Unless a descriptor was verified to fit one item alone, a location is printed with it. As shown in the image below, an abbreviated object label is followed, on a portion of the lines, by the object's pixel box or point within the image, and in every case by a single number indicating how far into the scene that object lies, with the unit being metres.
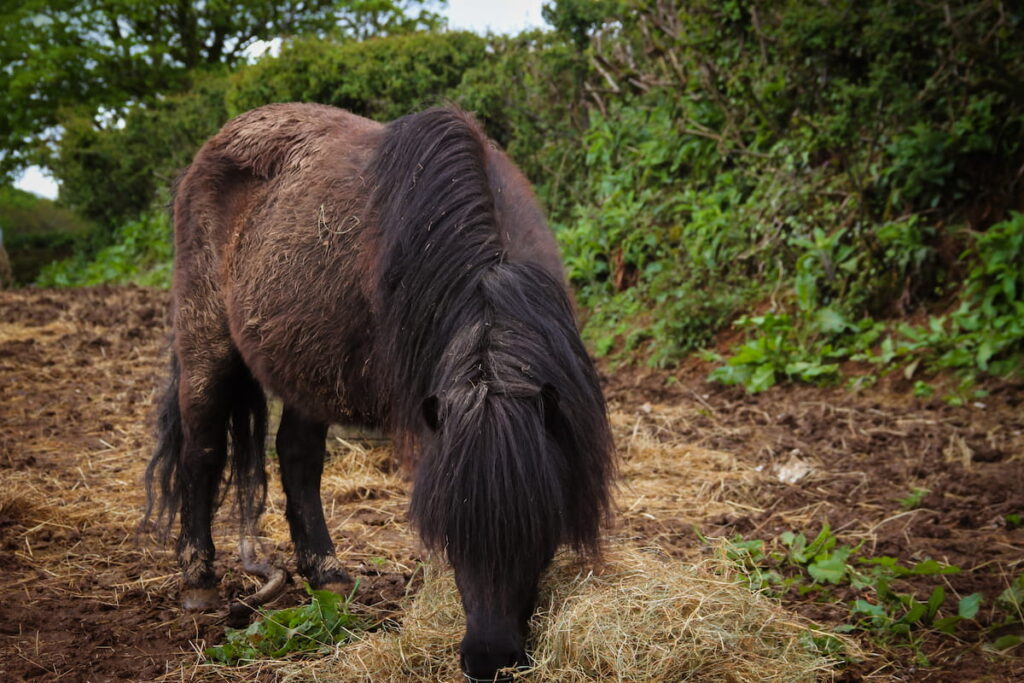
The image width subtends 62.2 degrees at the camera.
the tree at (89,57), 21.20
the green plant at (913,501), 4.42
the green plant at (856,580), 3.28
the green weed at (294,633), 3.22
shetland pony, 2.44
